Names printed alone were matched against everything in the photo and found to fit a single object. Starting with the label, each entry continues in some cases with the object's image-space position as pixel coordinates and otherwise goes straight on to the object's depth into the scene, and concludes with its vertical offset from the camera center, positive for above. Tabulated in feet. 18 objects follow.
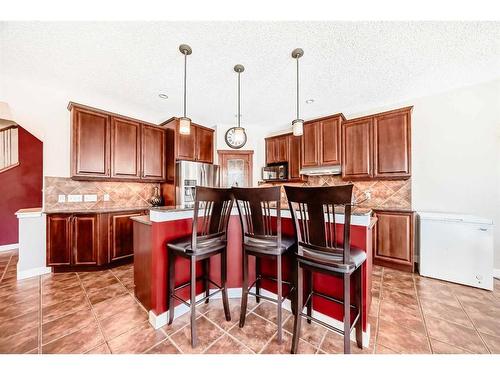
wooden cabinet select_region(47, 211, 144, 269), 8.77 -2.52
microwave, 13.52 +1.12
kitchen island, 4.91 -2.38
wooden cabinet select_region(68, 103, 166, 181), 9.23 +2.27
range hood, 11.41 +1.09
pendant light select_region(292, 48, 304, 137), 6.74 +2.57
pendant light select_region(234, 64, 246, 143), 8.40 +2.47
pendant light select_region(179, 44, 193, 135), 6.89 +2.43
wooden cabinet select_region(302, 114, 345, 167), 11.27 +2.89
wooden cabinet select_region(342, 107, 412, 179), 9.66 +2.29
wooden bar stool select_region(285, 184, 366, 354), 3.71 -1.46
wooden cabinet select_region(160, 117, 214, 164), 12.01 +3.03
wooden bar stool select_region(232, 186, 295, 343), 4.69 -1.32
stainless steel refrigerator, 11.76 +0.60
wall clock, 13.92 +3.39
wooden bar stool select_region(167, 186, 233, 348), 4.70 -1.54
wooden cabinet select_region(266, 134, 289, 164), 13.57 +2.90
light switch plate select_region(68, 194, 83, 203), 9.85 -0.56
